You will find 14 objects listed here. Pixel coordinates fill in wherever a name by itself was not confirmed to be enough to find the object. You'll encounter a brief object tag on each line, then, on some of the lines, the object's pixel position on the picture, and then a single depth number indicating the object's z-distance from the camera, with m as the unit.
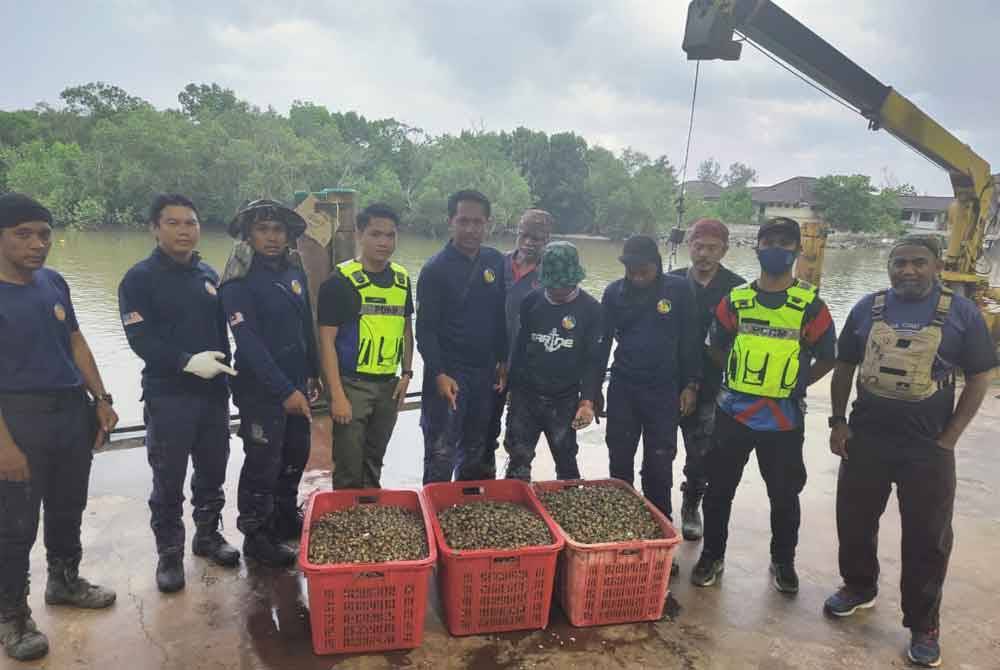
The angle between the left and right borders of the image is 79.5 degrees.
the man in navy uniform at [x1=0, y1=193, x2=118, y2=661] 2.21
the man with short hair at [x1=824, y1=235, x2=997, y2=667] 2.40
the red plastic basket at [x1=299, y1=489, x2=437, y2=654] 2.27
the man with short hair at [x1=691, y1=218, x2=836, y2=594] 2.74
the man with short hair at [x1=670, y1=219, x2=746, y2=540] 3.36
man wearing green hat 3.03
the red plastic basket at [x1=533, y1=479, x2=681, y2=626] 2.54
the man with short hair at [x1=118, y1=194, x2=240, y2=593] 2.57
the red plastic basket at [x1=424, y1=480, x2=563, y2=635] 2.44
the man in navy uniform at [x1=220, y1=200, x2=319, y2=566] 2.72
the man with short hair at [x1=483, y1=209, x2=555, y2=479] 3.78
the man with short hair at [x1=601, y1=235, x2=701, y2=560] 3.05
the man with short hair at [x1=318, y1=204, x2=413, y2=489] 2.91
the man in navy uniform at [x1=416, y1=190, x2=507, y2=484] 3.17
